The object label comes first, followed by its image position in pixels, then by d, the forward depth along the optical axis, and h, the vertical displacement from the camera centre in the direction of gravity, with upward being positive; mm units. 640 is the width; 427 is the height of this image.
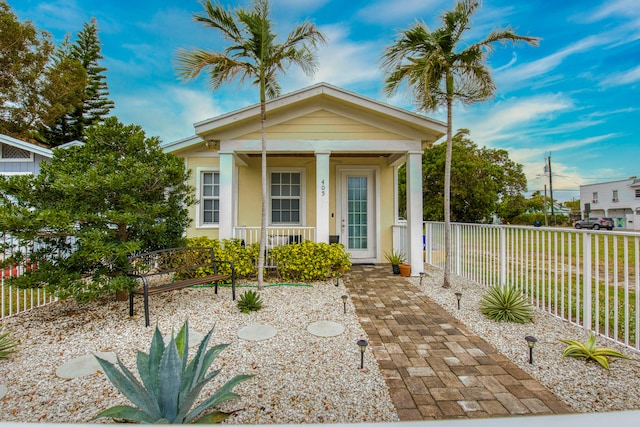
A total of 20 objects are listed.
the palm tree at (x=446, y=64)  4973 +2764
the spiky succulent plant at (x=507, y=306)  3879 -1223
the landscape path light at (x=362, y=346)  2605 -1153
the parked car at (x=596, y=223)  23547 -531
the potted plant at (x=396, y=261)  6828 -1034
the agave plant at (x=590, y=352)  2758 -1296
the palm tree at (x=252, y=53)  4957 +2995
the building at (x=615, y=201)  28984 +1711
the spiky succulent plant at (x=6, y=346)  3022 -1382
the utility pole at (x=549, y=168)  25478 +4228
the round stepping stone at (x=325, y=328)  3543 -1400
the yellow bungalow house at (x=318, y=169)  6414 +1279
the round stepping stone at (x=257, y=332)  3459 -1411
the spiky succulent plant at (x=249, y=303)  4362 -1291
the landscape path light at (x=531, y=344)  2716 -1184
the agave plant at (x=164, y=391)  1798 -1118
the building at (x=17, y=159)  11188 +2240
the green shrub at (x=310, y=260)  6117 -917
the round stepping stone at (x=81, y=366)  2678 -1425
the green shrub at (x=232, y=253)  5867 -736
